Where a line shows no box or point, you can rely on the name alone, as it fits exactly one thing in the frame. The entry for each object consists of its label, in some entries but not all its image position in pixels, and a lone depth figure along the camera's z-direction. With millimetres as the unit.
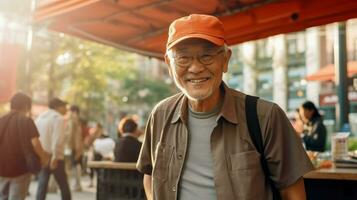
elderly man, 1948
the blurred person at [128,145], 6258
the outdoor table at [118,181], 4770
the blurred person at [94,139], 11820
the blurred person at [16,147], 5477
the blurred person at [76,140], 10971
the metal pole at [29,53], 5410
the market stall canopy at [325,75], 9052
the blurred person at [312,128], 6559
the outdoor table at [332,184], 3425
